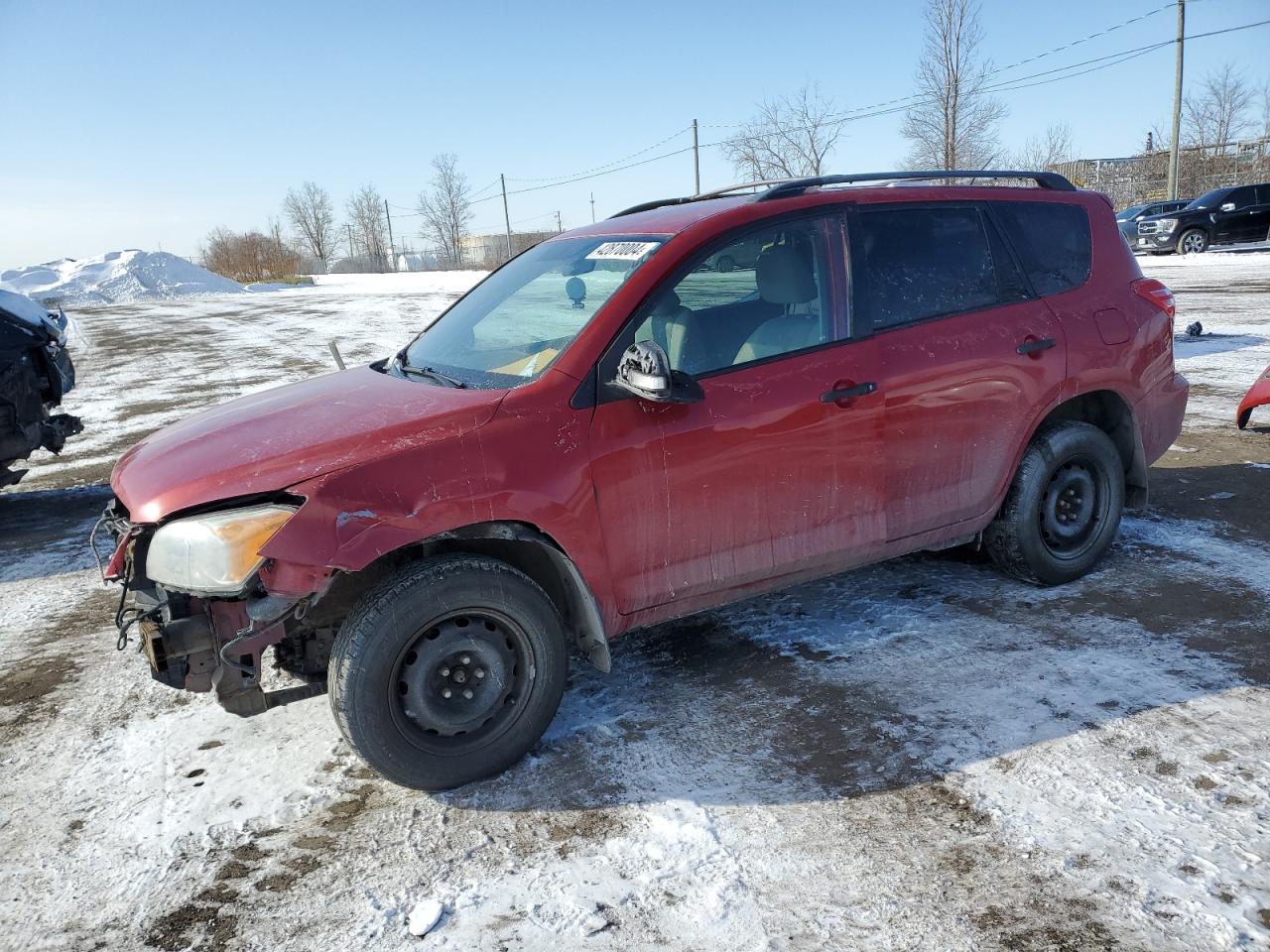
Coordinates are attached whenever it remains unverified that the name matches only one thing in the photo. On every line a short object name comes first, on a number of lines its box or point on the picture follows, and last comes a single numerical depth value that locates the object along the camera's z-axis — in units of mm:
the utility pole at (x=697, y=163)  48656
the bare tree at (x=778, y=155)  42000
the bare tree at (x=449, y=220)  78312
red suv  2816
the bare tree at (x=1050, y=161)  47738
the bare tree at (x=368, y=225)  89188
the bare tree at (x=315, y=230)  88438
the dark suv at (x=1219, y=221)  25094
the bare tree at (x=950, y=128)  32625
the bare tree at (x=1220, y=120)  48688
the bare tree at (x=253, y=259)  67500
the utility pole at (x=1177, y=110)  31516
